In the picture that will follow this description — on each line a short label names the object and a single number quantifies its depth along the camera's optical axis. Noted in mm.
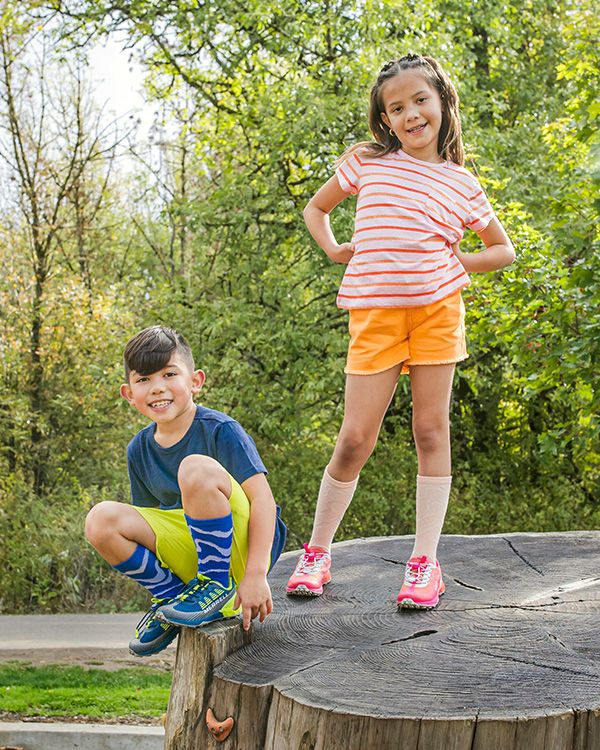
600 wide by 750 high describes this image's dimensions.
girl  2721
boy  2350
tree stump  1934
